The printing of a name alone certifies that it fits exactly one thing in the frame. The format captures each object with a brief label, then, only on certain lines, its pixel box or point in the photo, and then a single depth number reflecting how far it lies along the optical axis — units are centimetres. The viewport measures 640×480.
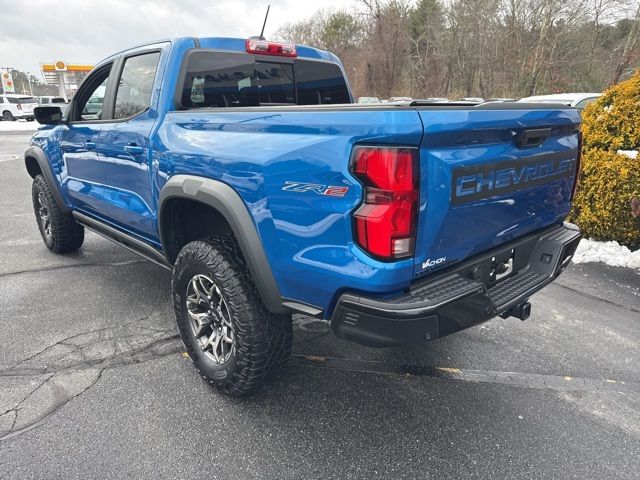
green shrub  474
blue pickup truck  177
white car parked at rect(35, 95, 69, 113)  3114
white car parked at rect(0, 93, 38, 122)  3250
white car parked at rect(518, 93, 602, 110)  886
